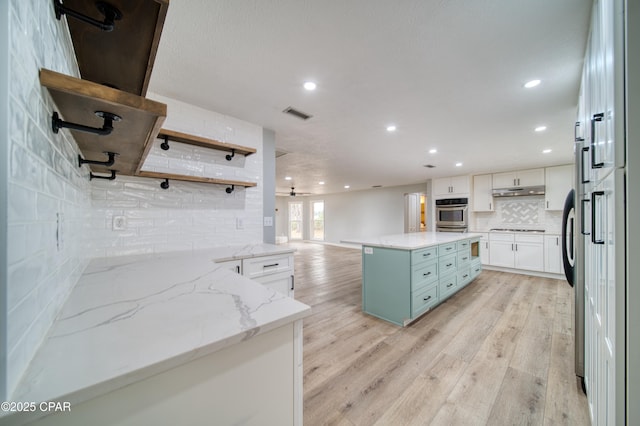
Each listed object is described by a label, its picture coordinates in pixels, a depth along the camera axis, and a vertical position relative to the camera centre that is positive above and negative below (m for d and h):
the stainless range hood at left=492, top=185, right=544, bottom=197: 4.82 +0.48
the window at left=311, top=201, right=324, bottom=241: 10.88 -0.30
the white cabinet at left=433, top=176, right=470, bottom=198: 5.66 +0.67
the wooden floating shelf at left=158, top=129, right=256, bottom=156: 1.96 +0.65
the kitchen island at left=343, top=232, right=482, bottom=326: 2.58 -0.74
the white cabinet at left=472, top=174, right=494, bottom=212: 5.41 +0.46
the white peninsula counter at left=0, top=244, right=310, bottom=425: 0.46 -0.32
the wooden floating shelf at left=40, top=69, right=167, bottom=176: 0.61 +0.32
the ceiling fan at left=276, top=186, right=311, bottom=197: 8.31 +0.88
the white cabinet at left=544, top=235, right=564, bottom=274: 4.46 -0.78
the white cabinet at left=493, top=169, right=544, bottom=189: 4.86 +0.76
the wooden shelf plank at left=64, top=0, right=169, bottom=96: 0.71 +0.61
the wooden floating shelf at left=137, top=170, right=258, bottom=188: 1.83 +0.30
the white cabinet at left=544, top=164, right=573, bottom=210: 4.57 +0.58
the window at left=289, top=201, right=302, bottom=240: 11.68 -0.32
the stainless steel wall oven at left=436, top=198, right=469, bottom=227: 5.55 +0.04
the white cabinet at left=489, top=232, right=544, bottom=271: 4.68 -0.77
